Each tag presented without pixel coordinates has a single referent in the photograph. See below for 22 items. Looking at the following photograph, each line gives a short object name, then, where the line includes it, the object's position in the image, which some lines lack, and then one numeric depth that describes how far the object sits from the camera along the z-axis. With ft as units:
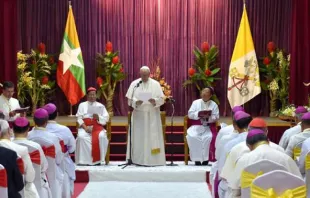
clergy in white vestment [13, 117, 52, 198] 20.74
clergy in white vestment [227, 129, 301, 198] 17.01
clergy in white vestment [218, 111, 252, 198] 21.95
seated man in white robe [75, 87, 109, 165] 37.01
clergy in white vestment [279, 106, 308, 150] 25.82
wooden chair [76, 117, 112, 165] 37.73
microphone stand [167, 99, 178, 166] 37.82
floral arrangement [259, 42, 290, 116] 46.37
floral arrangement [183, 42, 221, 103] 47.52
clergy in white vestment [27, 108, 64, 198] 22.88
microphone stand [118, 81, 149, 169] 37.19
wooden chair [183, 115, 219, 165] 37.52
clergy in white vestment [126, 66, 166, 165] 37.50
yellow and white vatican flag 46.75
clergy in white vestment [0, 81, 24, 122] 34.13
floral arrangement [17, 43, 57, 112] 46.09
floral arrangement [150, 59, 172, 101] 46.39
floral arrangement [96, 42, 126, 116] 47.60
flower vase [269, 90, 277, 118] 47.46
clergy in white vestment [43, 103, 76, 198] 26.37
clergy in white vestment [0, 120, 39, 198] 18.83
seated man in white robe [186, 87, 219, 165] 37.17
